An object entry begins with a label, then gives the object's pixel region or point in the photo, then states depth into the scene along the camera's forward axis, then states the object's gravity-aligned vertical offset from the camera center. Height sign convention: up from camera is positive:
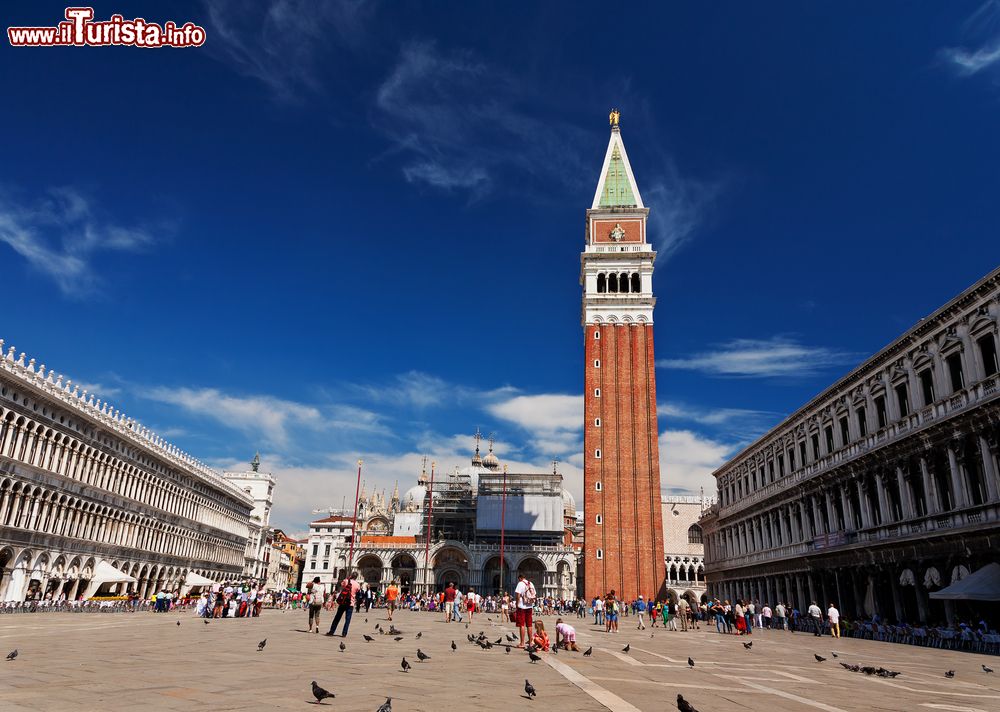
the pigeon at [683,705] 6.85 -1.12
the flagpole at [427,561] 64.56 +1.53
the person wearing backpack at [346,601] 14.88 -0.57
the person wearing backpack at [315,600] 16.64 -0.64
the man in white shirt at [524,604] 13.80 -0.42
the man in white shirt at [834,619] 24.89 -0.79
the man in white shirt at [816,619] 26.72 -0.91
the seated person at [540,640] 13.88 -1.11
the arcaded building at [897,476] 21.94 +4.72
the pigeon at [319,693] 6.84 -1.15
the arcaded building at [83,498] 32.12 +3.69
